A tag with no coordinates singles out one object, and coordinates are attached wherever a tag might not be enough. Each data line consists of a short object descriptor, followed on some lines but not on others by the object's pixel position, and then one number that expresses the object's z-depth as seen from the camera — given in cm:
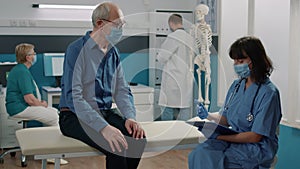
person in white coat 421
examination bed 217
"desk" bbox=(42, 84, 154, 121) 451
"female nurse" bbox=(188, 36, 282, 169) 205
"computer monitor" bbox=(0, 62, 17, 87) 425
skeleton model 379
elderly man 211
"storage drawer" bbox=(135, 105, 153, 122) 456
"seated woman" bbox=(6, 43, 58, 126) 363
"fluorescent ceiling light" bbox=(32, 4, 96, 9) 451
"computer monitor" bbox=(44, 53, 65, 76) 449
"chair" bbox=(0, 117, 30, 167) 368
